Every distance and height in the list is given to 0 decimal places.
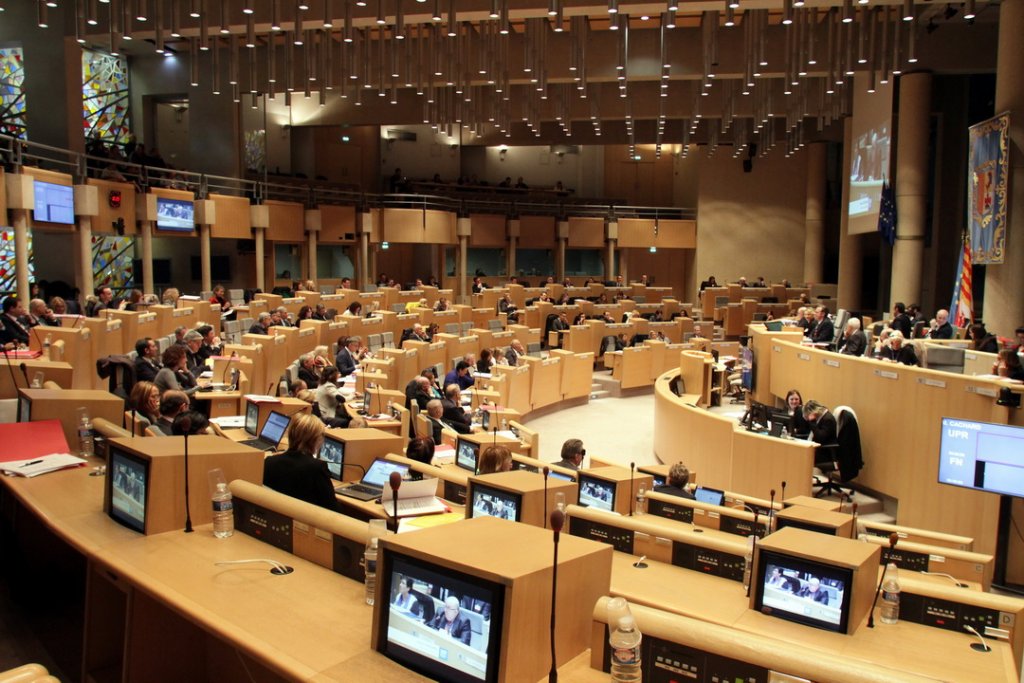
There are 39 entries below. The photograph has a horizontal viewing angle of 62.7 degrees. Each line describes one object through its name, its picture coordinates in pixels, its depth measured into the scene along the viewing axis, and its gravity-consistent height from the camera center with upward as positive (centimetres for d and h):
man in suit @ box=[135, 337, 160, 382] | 828 -108
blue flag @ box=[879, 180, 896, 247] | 1712 +99
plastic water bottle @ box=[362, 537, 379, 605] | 307 -115
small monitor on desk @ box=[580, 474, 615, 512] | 538 -150
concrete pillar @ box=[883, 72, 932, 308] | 1686 +164
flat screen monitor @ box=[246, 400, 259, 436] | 720 -140
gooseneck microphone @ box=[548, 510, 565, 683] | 233 -91
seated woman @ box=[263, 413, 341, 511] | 431 -114
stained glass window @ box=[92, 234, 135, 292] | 2022 -25
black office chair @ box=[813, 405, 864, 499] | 902 -207
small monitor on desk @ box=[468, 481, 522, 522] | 403 -119
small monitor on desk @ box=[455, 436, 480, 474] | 676 -159
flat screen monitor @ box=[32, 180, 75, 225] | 1241 +72
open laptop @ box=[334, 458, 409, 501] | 523 -145
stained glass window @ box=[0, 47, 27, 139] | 1766 +350
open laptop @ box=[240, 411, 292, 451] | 661 -142
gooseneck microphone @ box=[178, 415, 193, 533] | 379 -118
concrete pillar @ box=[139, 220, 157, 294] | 1611 -1
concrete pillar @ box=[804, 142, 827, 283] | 2630 +155
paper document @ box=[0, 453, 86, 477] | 451 -118
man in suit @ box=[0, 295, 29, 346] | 921 -87
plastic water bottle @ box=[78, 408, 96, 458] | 520 -115
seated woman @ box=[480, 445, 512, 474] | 507 -122
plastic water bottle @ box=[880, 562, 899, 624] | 344 -137
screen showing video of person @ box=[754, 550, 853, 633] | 322 -128
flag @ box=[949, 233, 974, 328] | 1394 -51
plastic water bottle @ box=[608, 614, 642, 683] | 225 -105
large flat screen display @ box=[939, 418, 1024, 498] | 672 -156
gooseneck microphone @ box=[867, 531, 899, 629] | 343 -133
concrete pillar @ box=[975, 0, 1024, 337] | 1226 +116
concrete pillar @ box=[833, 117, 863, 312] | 2145 -8
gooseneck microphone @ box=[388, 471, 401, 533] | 343 -93
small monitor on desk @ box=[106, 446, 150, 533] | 371 -106
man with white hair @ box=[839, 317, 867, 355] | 1174 -107
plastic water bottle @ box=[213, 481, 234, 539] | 376 -116
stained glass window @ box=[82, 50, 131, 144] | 2134 +399
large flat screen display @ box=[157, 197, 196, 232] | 1677 +76
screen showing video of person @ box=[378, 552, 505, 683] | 229 -103
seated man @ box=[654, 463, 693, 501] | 616 -163
